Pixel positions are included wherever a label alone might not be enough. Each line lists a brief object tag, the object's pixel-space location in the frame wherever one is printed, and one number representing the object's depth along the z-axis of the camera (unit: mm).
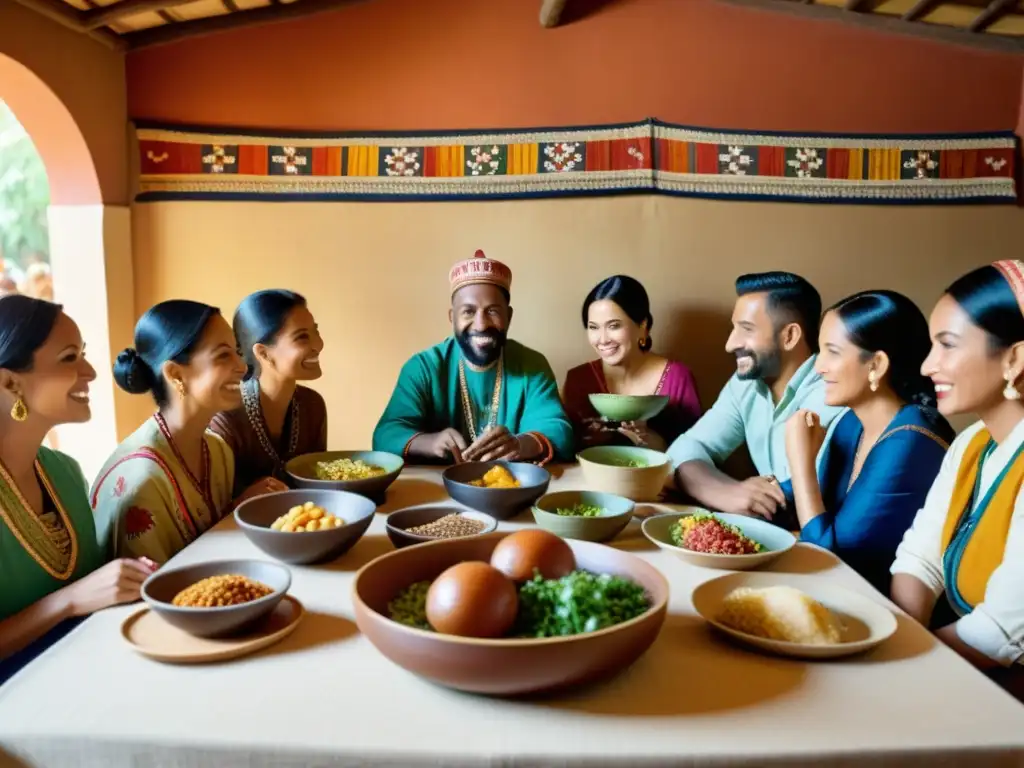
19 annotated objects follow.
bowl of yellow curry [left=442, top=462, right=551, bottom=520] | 1763
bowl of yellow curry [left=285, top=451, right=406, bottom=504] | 1886
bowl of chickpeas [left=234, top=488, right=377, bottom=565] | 1447
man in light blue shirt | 2453
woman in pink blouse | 3072
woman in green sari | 1395
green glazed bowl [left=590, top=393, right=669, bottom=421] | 2564
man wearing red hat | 2768
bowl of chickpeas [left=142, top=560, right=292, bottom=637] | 1135
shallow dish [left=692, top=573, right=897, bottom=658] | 1123
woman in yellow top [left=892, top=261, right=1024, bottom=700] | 1324
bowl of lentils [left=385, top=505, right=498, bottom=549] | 1539
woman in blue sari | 1737
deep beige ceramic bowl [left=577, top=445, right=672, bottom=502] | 1910
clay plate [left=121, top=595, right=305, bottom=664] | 1115
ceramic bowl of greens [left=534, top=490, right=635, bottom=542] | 1614
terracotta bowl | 943
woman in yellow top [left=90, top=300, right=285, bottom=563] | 1701
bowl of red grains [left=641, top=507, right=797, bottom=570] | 1479
